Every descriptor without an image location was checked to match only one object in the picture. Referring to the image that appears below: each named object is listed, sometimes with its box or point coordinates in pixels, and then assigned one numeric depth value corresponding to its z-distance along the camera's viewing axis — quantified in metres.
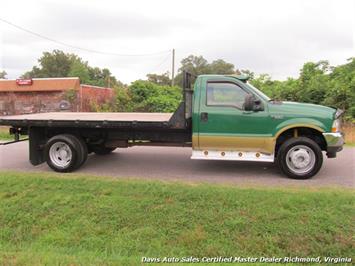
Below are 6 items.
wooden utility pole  38.97
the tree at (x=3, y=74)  77.06
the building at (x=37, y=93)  31.77
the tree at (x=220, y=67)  52.64
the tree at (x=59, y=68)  70.12
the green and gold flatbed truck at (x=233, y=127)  6.80
